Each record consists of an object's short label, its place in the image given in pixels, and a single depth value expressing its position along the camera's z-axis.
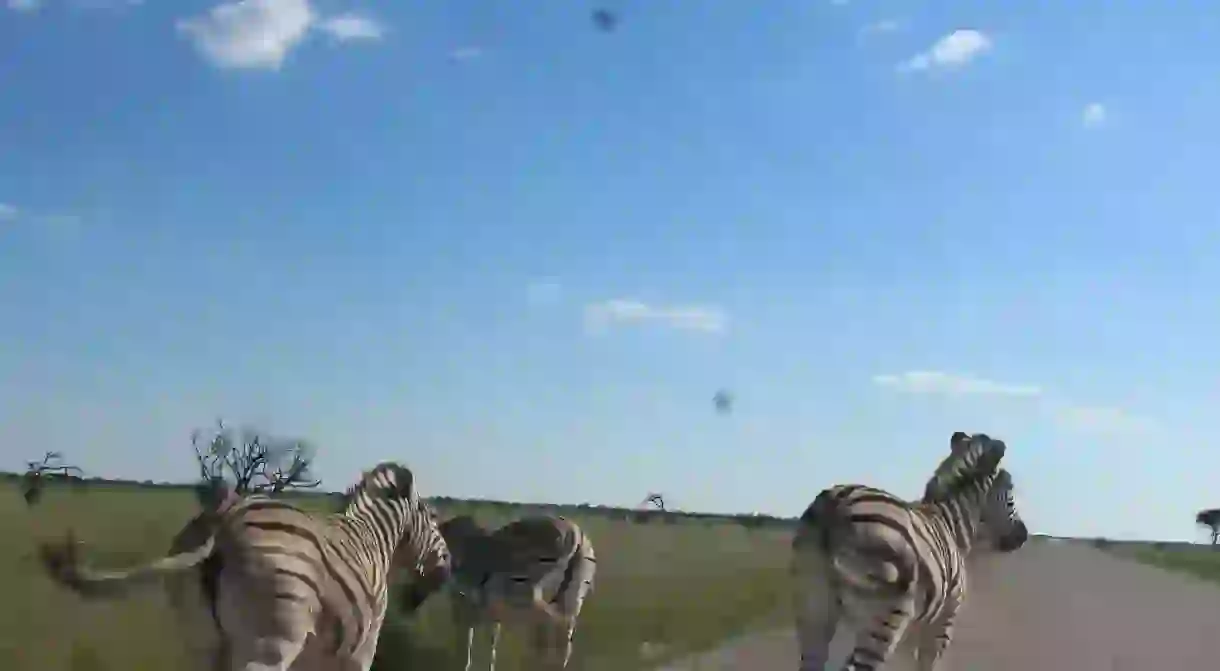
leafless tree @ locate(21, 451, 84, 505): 44.48
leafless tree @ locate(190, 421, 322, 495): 47.55
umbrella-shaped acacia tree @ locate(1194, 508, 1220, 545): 113.87
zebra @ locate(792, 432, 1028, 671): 8.68
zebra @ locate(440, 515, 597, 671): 13.23
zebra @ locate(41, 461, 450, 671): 6.85
